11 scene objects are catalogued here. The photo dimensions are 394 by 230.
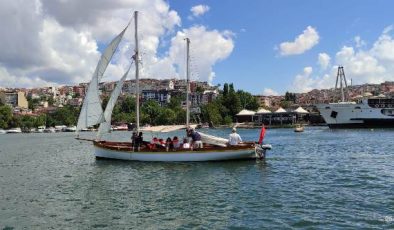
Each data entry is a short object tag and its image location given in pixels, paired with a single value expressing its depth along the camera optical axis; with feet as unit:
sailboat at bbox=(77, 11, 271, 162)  112.16
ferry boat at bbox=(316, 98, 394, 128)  337.52
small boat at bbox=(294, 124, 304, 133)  327.71
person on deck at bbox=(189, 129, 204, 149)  114.93
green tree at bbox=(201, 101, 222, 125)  522.23
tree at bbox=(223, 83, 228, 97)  589.73
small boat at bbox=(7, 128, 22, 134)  625.33
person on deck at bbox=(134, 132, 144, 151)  119.85
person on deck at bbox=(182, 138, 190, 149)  114.52
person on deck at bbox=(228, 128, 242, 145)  111.96
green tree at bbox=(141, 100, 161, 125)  612.45
